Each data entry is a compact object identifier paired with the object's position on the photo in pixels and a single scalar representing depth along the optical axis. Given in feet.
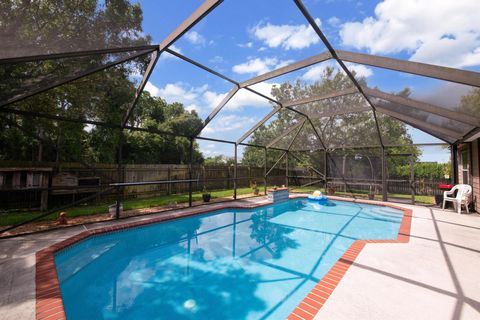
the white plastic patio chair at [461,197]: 25.35
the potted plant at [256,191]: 39.15
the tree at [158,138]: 44.96
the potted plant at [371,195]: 37.21
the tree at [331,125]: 26.45
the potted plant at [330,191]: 43.11
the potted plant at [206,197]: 30.80
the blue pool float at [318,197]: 36.63
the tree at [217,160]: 74.74
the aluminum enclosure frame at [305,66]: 10.87
